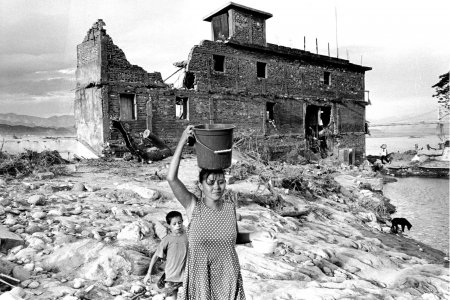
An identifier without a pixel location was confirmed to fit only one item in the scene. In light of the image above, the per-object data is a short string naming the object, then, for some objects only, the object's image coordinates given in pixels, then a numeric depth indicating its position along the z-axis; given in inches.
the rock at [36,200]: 252.2
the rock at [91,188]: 319.9
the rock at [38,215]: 219.1
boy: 137.3
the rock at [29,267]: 158.4
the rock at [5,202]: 242.8
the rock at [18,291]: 133.5
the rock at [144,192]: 305.7
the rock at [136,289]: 151.4
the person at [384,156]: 1070.1
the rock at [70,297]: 137.4
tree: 1098.1
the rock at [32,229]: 196.7
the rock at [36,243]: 177.5
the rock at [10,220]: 205.2
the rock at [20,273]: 150.1
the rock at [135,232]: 197.9
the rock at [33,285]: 146.0
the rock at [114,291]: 148.2
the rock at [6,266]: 150.2
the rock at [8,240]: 173.6
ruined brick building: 567.5
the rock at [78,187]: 314.8
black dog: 390.0
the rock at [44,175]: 378.8
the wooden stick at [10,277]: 141.9
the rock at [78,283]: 150.3
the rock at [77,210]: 238.7
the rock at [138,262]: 168.6
